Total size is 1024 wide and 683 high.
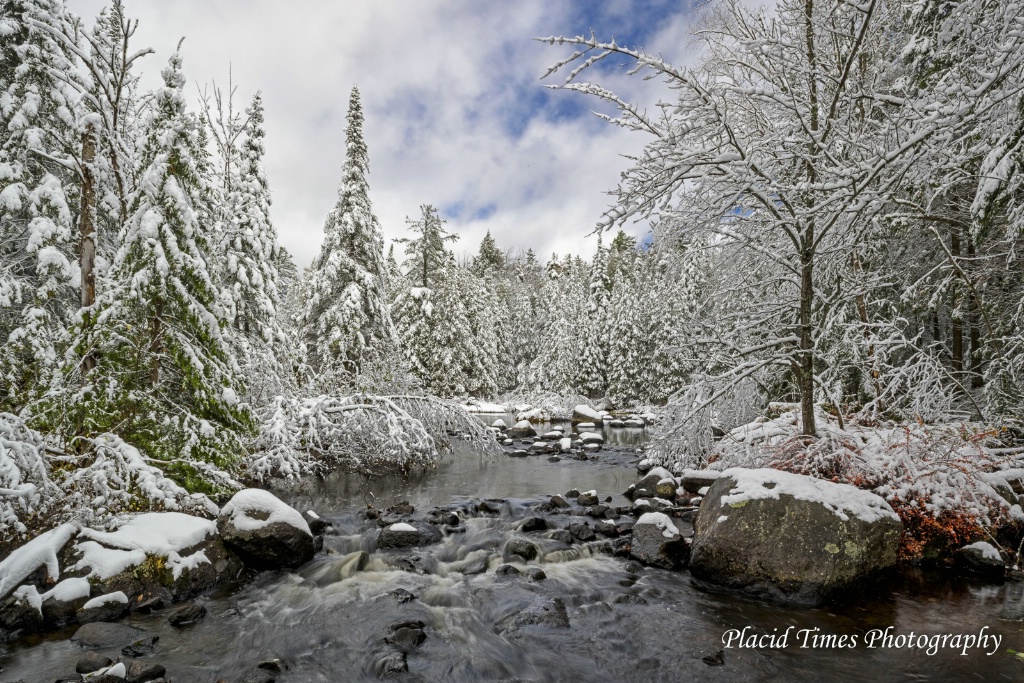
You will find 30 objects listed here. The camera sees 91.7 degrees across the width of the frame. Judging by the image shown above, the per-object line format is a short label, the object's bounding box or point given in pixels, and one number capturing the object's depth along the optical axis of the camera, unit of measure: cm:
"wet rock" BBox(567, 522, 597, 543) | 864
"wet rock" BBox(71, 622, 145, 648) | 512
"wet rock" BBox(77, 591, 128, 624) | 558
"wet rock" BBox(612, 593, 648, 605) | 645
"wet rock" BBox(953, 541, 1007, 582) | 674
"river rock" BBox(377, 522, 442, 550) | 847
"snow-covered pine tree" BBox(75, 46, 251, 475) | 786
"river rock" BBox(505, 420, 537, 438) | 2359
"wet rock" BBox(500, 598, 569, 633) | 590
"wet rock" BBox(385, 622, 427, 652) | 547
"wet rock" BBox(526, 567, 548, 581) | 720
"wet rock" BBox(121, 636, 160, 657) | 497
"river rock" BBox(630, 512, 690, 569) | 753
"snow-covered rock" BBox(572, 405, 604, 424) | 3045
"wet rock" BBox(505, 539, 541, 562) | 798
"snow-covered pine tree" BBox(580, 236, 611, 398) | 3975
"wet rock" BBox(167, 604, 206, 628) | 570
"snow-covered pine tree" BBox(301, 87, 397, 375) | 2219
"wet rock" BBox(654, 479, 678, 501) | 1142
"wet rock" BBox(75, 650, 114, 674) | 459
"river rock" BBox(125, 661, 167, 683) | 450
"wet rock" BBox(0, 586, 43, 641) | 528
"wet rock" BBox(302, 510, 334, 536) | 893
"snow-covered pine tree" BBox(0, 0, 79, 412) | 1035
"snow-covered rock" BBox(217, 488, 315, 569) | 712
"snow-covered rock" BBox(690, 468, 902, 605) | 608
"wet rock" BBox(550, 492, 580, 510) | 1065
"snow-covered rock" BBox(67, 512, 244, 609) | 592
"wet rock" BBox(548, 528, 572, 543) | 850
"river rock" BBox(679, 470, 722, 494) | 1159
